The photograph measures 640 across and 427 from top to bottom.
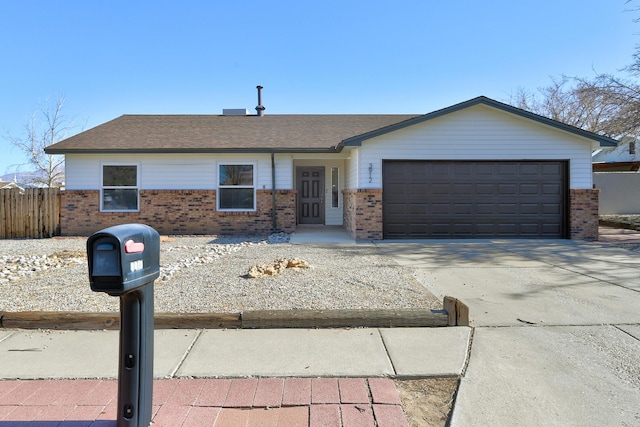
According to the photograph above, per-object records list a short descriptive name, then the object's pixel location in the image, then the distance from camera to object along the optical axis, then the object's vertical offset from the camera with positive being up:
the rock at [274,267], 6.62 -0.98
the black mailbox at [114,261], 2.15 -0.27
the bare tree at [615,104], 14.97 +3.80
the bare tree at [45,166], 30.47 +3.14
